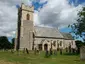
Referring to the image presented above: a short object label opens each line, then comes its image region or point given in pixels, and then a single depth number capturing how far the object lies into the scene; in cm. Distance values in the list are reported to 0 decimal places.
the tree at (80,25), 1644
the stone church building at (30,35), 2649
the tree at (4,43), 3783
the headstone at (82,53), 866
